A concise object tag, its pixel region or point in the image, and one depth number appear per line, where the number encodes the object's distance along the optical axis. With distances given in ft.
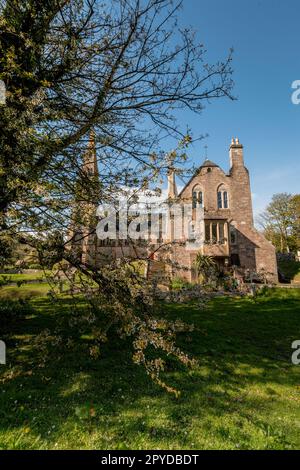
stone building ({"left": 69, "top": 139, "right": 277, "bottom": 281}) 89.15
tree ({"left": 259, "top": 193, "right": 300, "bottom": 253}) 150.00
